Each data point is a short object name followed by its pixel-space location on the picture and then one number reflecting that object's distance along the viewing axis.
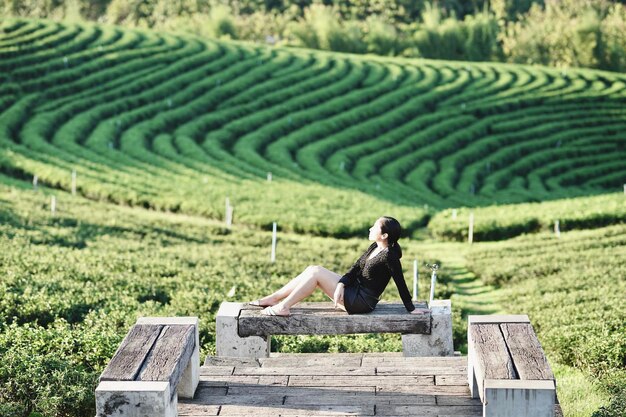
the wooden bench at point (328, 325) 9.88
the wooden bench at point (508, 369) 7.50
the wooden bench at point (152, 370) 7.50
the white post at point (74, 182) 35.62
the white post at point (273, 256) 21.78
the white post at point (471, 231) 29.50
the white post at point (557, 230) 27.81
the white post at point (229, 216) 30.59
